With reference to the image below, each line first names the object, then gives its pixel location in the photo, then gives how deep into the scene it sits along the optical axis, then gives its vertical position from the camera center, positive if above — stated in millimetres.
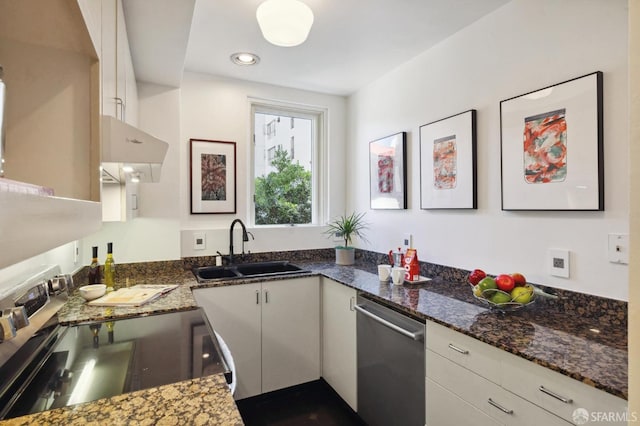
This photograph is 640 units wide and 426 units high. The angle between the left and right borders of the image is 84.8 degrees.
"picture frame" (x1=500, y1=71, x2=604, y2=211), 1438 +289
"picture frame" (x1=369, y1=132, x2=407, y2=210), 2535 +312
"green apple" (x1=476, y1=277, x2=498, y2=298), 1501 -320
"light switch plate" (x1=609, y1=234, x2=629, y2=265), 1355 -148
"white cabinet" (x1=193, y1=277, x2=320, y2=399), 2230 -768
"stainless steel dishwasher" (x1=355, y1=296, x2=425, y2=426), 1602 -783
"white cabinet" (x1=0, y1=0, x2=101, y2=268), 491 +193
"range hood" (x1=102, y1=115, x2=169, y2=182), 875 +201
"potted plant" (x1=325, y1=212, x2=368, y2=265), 2830 -160
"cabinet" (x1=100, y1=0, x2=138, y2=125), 989 +556
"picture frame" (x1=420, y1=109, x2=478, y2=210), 2000 +301
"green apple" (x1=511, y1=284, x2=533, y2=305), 1440 -345
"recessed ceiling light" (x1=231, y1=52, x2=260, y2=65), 2377 +1079
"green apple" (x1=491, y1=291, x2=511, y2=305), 1461 -361
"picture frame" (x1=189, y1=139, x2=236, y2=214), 2676 +294
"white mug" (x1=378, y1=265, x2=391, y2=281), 2201 -378
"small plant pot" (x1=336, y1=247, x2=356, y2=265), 2824 -348
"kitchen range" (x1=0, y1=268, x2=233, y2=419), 908 -458
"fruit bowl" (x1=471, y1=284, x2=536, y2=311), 1442 -368
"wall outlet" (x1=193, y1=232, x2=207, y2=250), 2648 -205
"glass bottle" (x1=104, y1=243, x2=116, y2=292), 2017 -314
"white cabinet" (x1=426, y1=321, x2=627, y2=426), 1008 -581
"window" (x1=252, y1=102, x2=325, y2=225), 3006 +435
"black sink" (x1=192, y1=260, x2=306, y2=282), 2588 -435
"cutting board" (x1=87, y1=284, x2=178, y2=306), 1667 -413
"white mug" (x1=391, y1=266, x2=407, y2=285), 2082 -375
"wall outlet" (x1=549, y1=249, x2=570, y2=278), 1552 -233
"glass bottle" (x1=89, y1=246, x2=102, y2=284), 1936 -308
